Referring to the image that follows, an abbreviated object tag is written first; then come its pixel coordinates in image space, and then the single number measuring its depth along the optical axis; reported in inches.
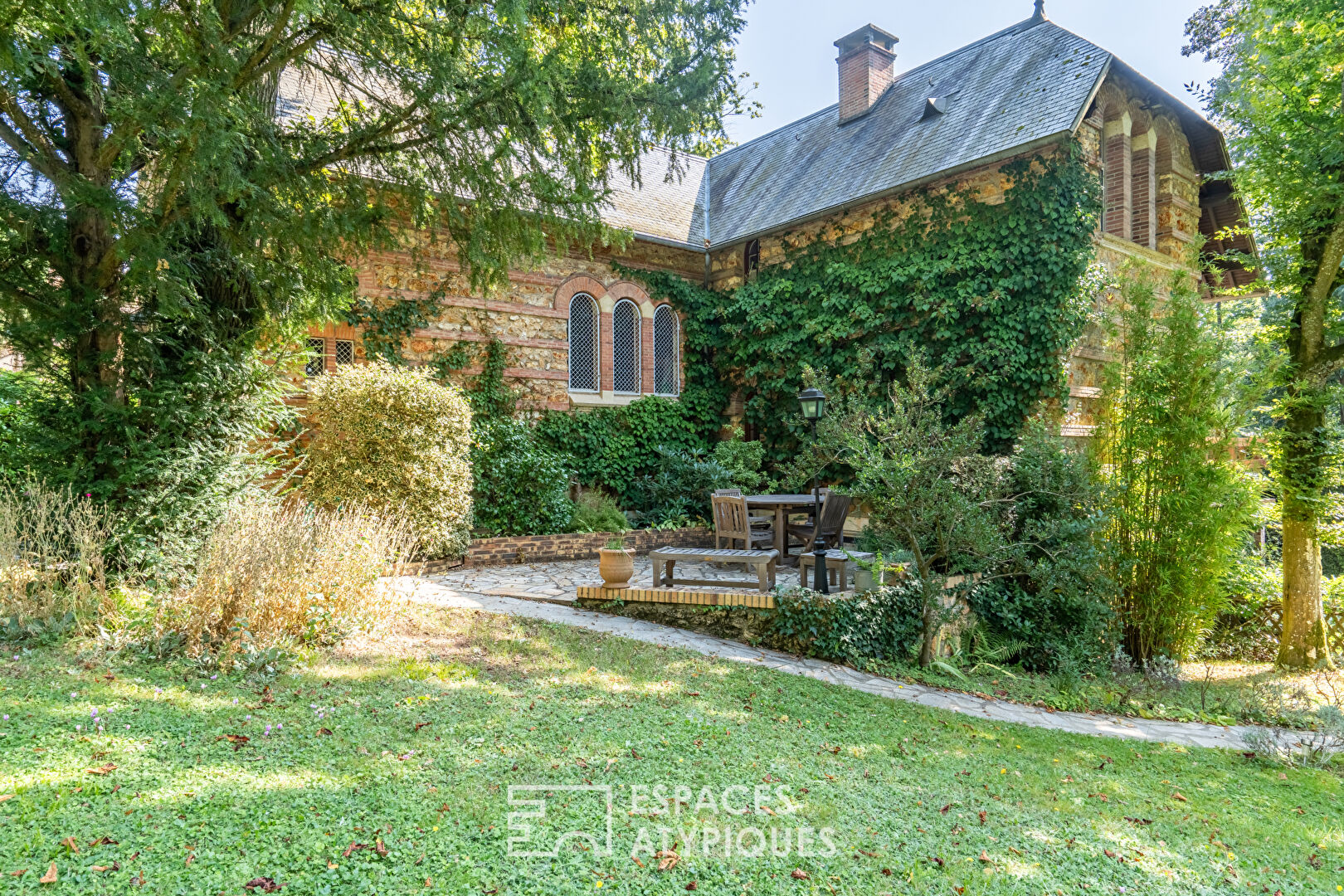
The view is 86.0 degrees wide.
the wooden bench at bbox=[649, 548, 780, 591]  295.7
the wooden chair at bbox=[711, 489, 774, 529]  380.5
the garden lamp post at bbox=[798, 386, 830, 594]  342.3
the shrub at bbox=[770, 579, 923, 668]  273.3
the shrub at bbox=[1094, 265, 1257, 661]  321.1
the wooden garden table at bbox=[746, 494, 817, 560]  370.0
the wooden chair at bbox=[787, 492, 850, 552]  362.3
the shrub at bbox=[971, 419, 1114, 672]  299.9
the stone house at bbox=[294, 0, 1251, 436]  442.6
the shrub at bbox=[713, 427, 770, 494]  510.9
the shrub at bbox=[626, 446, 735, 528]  500.4
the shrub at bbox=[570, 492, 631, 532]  451.2
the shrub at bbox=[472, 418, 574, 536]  418.0
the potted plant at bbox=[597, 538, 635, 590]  311.7
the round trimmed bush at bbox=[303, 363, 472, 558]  358.3
